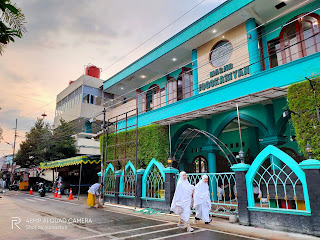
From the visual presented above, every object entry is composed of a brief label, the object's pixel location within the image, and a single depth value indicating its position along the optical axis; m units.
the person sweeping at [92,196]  12.64
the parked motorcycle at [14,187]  30.33
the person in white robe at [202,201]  7.82
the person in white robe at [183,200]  7.33
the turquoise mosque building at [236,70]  10.38
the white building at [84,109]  26.88
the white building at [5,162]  56.03
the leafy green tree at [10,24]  2.81
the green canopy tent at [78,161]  18.62
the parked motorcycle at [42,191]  19.91
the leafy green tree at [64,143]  26.77
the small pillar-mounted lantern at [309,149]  6.53
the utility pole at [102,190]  13.78
